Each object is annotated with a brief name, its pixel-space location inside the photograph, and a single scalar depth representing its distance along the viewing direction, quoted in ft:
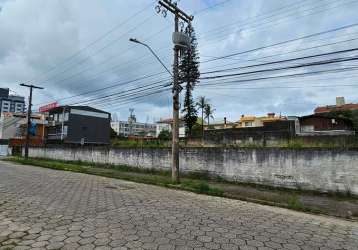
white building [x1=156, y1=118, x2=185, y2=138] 315.21
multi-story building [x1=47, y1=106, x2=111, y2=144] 169.78
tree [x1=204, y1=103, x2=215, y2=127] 211.41
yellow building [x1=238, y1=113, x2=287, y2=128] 217.93
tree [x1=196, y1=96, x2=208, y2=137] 201.48
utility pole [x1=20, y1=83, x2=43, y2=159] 102.72
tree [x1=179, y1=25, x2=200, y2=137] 126.62
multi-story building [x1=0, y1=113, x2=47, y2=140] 193.77
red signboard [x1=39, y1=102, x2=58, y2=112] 179.42
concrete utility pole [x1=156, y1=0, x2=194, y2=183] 44.80
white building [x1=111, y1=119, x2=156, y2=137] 370.12
